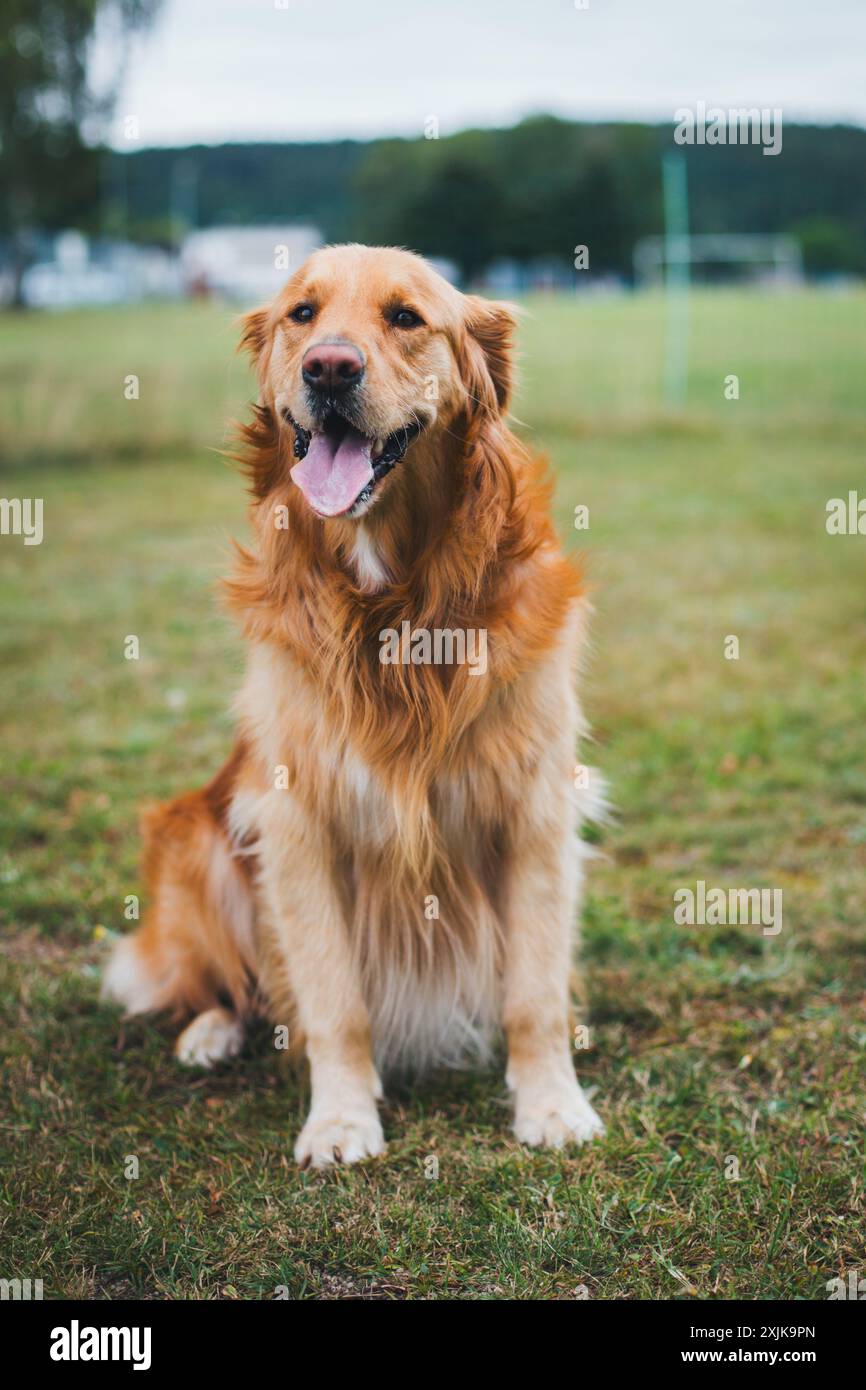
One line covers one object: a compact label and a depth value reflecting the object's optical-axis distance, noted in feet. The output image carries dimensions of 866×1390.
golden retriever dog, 8.20
